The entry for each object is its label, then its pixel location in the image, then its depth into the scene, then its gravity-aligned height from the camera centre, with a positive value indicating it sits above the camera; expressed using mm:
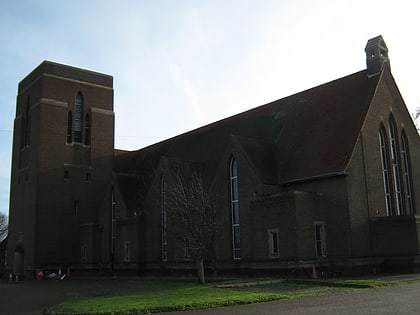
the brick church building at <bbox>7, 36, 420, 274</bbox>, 30156 +5584
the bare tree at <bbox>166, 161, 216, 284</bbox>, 27594 +2457
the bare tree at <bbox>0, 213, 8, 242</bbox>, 109956 +7936
